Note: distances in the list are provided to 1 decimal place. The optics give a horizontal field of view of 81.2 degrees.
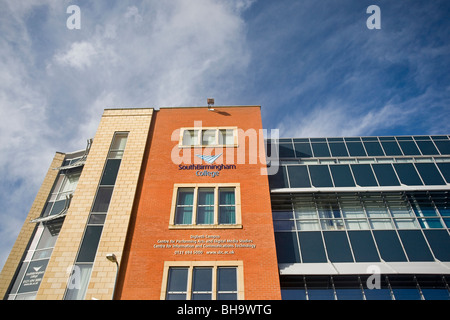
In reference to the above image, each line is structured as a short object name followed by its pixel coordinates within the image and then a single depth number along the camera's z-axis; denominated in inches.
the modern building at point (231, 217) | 483.2
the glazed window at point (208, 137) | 669.9
